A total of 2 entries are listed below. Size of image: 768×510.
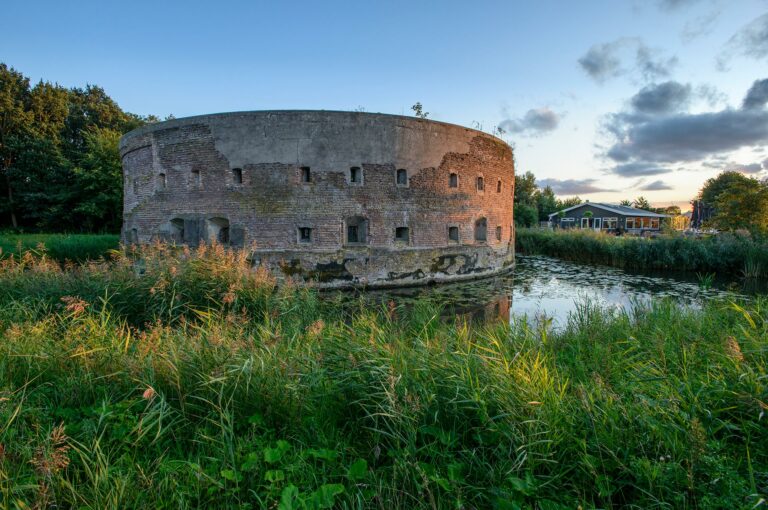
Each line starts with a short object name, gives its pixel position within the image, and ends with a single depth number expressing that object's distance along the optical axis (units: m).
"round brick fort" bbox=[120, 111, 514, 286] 10.16
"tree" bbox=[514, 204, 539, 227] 30.84
